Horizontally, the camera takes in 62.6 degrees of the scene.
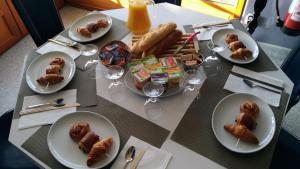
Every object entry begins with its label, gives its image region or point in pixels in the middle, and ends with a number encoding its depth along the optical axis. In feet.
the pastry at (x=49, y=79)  3.35
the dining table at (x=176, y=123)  2.61
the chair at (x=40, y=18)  4.43
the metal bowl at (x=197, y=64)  3.32
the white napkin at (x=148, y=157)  2.57
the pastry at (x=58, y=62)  3.62
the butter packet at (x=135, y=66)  3.24
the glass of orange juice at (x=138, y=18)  3.90
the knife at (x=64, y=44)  3.98
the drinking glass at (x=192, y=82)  3.26
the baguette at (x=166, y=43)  3.59
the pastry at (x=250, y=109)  2.89
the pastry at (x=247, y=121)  2.76
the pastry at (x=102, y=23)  4.25
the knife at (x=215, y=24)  4.20
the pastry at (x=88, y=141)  2.65
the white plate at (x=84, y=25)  4.12
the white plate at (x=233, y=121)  2.65
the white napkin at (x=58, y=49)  3.87
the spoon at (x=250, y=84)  3.27
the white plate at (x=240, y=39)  3.61
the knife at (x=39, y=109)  3.08
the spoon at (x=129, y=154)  2.60
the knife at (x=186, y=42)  3.70
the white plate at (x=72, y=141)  2.60
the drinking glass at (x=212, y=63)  3.50
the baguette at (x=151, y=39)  3.52
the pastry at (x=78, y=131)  2.77
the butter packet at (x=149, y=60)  3.33
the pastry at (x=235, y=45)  3.69
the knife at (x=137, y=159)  2.55
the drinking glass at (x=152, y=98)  3.06
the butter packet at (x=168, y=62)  3.25
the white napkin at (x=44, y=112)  2.98
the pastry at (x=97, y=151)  2.54
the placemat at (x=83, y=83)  3.23
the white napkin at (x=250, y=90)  3.10
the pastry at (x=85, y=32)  4.10
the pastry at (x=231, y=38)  3.83
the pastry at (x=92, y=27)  4.18
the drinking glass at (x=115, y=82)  3.29
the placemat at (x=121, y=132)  2.71
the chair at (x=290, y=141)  3.41
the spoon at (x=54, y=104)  3.15
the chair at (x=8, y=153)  3.50
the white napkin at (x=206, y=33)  4.01
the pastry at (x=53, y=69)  3.47
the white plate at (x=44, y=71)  3.35
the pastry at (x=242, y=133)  2.63
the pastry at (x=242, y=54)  3.56
